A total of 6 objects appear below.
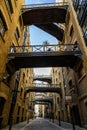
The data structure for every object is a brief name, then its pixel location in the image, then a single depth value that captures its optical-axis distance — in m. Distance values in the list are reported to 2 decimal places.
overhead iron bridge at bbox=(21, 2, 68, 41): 18.30
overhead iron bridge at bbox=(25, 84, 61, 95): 27.05
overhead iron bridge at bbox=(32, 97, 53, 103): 42.13
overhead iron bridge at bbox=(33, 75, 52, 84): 44.75
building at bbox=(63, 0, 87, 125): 11.78
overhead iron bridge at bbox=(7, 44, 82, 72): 13.61
